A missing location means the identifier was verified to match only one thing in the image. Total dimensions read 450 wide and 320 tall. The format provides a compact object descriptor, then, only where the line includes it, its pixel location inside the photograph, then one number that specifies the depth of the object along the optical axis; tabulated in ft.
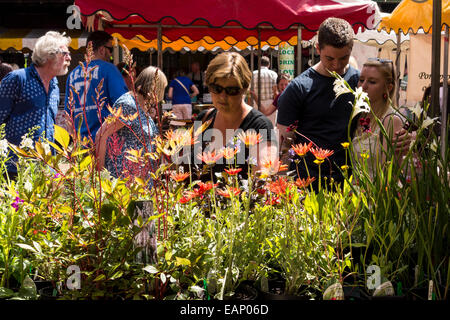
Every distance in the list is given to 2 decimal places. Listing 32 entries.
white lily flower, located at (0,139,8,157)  5.12
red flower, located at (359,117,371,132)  4.58
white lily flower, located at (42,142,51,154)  3.73
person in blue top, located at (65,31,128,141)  12.28
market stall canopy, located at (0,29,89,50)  29.09
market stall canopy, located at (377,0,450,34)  18.24
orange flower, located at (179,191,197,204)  4.20
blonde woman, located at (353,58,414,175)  8.25
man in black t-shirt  8.74
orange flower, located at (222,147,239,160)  4.21
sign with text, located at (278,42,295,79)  29.53
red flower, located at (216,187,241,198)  4.35
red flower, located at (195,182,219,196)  4.30
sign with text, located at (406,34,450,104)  24.04
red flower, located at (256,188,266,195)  4.91
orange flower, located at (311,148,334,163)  4.52
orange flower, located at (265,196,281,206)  4.71
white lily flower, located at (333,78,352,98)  4.39
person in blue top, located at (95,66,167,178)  9.94
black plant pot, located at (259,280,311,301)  4.06
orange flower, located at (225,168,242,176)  4.32
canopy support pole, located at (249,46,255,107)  23.99
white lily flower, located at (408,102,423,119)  4.65
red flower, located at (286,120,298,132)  5.01
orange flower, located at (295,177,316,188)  4.80
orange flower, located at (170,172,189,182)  4.14
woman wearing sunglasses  7.47
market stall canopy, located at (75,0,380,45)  12.93
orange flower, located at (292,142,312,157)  4.54
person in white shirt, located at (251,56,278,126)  23.89
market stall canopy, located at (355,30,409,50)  26.55
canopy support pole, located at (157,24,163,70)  14.96
